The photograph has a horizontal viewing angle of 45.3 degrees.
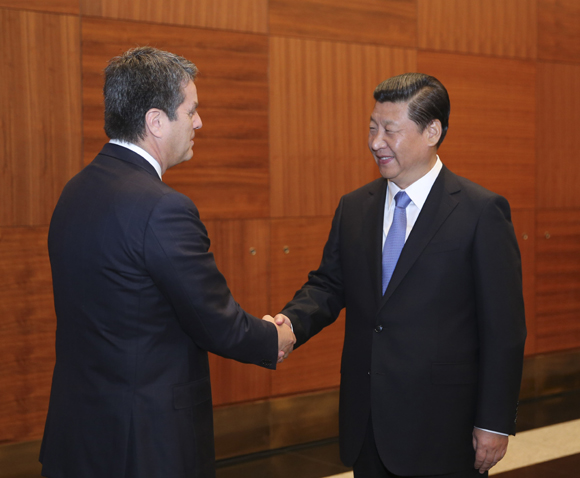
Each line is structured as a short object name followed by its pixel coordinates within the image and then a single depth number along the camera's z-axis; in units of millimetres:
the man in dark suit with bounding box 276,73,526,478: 2066
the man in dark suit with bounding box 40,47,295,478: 1795
